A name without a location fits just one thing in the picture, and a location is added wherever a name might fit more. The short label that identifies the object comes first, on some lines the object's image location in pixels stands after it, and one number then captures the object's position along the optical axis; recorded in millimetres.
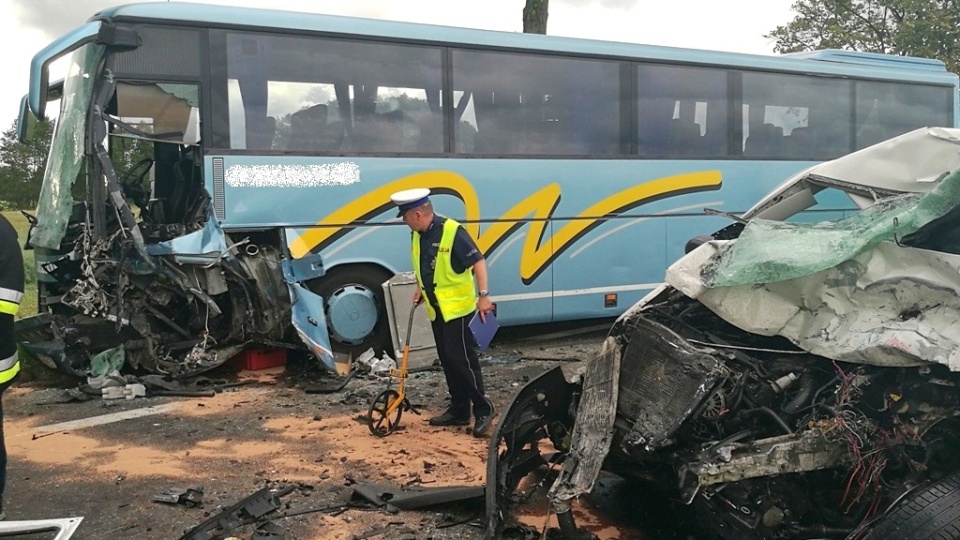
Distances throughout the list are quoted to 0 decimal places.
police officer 5785
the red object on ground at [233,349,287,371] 7641
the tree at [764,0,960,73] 22516
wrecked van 3289
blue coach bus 6922
